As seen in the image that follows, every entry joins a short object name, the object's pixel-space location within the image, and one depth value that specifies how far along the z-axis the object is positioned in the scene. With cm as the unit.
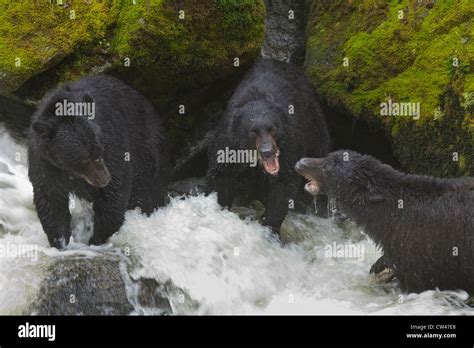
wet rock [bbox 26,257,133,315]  821
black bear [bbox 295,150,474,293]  900
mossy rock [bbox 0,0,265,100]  1073
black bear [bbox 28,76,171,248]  865
